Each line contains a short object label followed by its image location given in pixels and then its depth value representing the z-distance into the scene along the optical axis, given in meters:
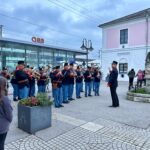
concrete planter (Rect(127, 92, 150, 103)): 7.85
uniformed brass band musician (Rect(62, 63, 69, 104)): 7.34
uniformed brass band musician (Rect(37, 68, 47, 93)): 8.72
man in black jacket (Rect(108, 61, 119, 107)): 6.77
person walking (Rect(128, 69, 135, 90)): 12.43
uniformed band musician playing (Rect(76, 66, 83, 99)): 8.67
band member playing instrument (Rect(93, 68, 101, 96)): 9.42
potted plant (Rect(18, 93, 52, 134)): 4.11
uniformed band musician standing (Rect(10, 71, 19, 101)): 7.72
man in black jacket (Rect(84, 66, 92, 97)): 8.96
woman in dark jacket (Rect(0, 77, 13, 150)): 2.21
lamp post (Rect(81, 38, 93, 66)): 15.93
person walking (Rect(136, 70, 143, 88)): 12.95
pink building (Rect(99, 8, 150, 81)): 19.56
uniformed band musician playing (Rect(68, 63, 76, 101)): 7.67
